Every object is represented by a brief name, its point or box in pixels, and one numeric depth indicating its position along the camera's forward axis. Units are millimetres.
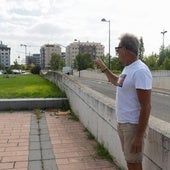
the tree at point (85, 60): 52864
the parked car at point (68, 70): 41926
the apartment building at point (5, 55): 89654
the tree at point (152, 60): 39381
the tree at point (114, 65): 38801
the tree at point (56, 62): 60395
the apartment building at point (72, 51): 76441
